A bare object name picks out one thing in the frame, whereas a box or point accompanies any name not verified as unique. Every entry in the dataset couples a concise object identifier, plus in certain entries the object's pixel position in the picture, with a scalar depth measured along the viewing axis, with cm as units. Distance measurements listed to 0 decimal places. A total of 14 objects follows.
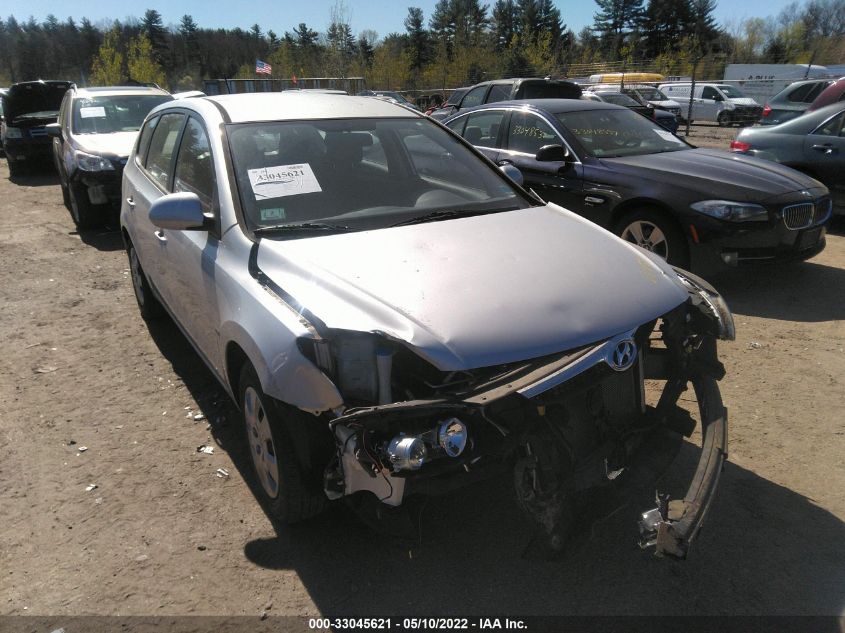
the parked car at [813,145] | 738
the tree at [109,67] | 4625
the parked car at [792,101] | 1301
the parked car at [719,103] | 2548
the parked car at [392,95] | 2826
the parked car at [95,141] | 802
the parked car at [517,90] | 1220
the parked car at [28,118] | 1341
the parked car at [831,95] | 874
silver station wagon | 212
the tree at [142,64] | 4659
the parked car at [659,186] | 536
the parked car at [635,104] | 1595
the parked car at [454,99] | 1438
